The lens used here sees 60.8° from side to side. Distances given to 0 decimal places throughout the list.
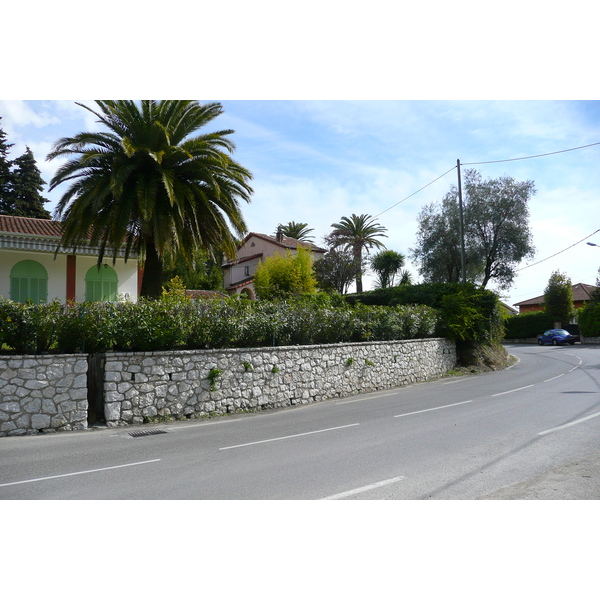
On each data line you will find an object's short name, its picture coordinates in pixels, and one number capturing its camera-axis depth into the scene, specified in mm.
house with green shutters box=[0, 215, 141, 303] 19734
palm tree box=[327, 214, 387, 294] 50281
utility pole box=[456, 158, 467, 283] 27266
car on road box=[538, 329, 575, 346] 43094
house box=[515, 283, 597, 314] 60812
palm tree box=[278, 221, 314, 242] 60281
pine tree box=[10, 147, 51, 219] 41362
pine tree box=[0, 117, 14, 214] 41250
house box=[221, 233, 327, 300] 52219
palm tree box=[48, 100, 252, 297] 16234
